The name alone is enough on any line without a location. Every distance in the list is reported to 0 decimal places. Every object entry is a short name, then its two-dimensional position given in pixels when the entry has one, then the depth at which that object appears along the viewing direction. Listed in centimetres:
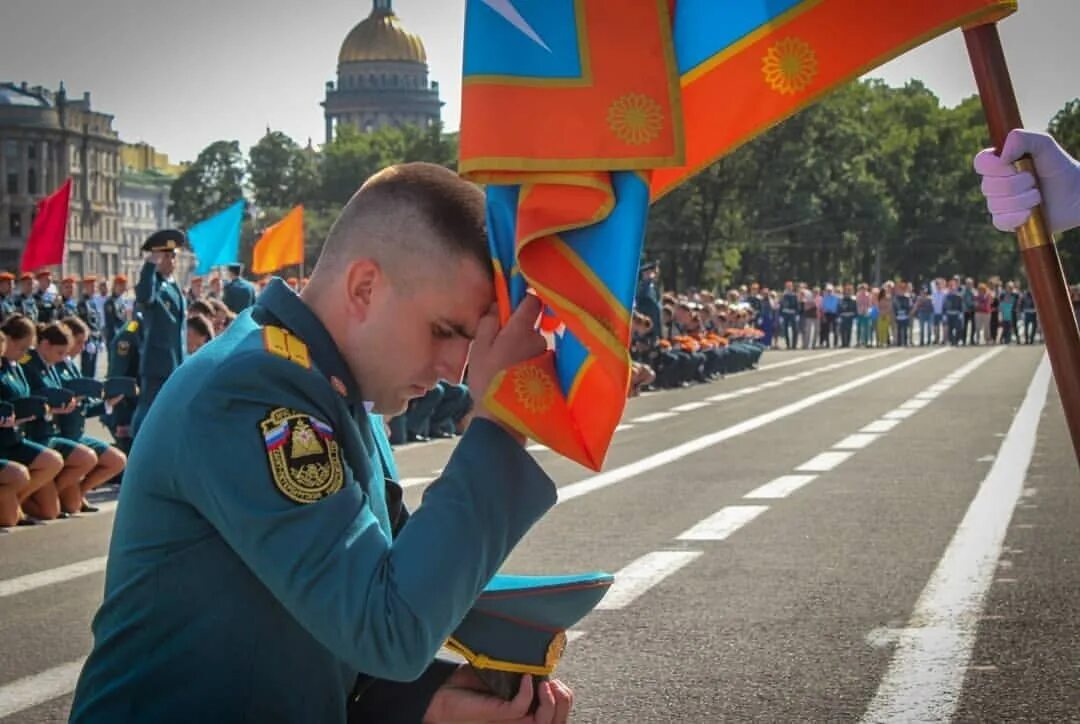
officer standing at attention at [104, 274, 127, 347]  3697
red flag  2742
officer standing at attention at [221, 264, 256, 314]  2298
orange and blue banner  300
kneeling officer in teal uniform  276
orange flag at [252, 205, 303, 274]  3189
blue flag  3066
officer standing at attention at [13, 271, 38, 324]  3091
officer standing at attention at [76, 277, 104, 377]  3625
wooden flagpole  333
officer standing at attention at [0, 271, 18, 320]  2967
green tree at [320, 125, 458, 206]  16962
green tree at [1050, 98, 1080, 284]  8244
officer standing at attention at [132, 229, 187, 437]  1792
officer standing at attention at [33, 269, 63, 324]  3259
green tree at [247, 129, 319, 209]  17912
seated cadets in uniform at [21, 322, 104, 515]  1445
